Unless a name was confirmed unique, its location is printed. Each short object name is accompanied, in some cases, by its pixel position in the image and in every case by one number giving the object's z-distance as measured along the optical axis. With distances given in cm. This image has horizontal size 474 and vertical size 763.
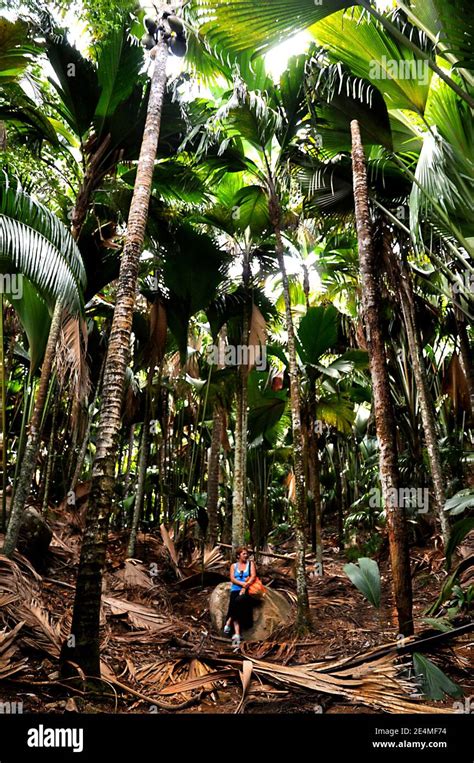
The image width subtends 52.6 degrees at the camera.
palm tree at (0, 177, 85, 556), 443
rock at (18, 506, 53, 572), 612
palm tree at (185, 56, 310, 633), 576
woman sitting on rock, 547
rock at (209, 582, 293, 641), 561
